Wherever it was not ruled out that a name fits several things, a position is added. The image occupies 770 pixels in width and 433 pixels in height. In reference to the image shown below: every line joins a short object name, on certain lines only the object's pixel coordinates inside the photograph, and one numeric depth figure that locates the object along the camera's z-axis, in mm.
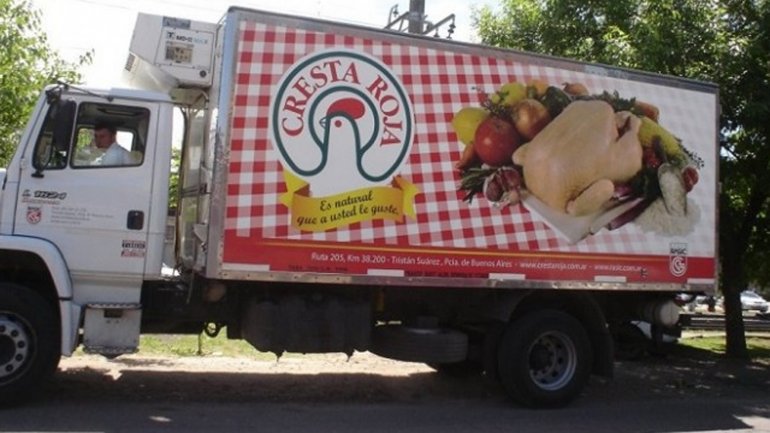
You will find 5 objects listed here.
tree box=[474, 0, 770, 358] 10773
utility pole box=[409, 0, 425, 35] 13797
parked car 36094
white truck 6852
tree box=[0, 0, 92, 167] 10016
